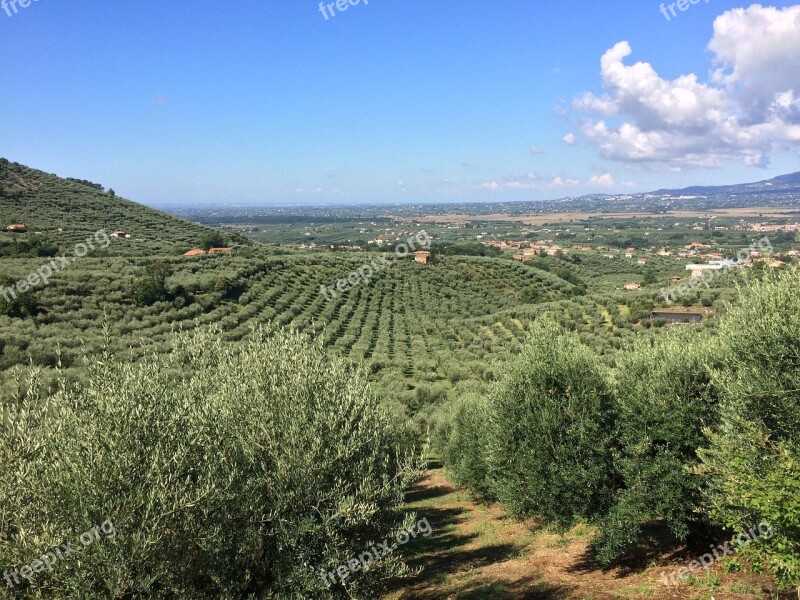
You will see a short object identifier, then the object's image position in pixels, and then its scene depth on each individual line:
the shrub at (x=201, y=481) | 6.98
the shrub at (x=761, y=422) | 7.96
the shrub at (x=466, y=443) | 24.50
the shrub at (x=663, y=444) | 12.05
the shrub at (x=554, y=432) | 12.95
